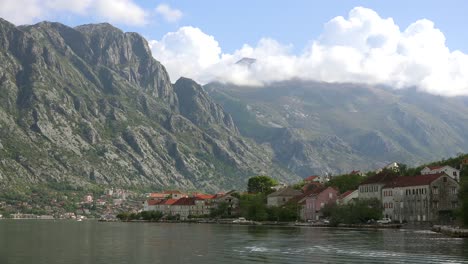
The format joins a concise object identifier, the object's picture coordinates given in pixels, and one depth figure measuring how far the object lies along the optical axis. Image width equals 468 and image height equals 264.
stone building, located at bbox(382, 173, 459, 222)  149.75
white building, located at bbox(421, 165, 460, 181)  178.25
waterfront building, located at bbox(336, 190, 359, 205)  188.70
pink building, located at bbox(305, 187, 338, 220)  192.88
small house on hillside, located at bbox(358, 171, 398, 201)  174.62
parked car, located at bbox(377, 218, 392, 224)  153.79
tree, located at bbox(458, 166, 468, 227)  110.25
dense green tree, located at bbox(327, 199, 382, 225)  158.38
